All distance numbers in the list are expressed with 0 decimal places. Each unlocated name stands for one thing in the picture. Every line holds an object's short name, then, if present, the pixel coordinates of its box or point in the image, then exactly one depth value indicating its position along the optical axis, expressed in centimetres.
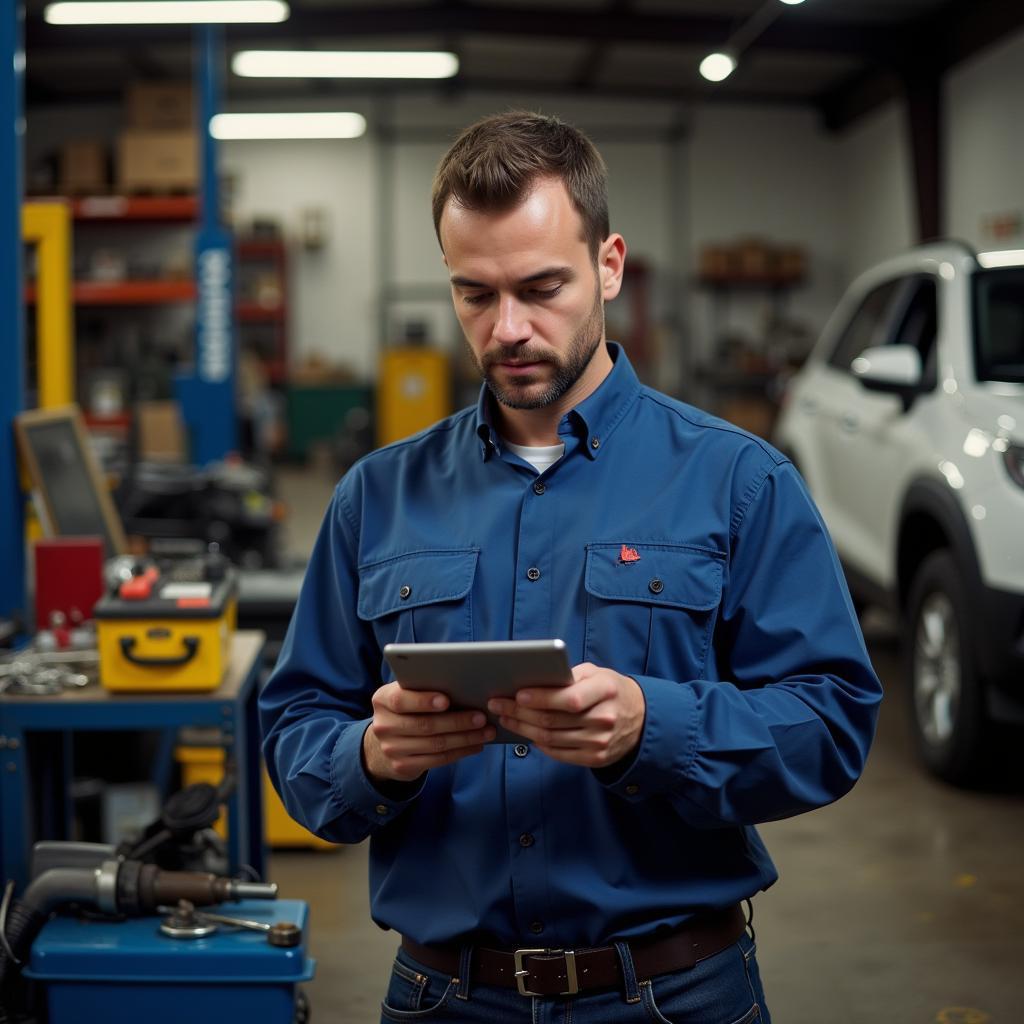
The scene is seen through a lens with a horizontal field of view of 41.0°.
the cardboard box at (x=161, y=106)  1330
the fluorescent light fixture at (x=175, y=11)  805
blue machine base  221
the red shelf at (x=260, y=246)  1507
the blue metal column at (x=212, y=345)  799
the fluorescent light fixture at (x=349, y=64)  997
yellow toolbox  263
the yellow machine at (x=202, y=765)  349
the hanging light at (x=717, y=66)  973
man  143
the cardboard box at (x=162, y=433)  966
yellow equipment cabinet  1476
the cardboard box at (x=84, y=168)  1350
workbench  255
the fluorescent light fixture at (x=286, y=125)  1335
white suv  387
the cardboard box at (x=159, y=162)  1302
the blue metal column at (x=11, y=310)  321
